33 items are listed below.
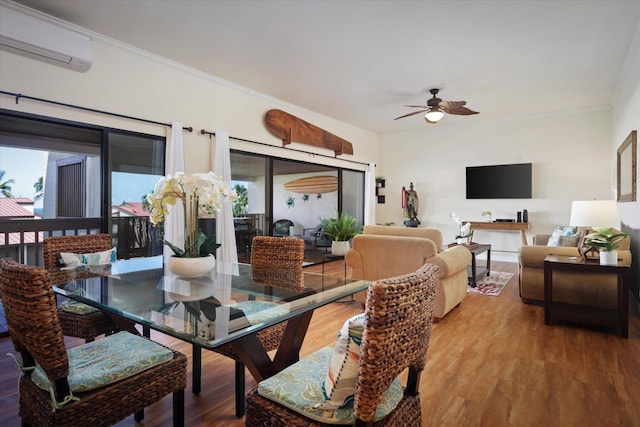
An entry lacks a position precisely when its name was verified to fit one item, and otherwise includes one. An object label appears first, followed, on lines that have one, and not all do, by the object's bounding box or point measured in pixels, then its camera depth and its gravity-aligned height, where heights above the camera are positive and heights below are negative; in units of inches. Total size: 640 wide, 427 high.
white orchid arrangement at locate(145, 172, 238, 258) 75.8 +2.8
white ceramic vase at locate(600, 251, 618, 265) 115.9 -14.0
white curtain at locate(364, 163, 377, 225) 297.3 +15.4
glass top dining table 48.0 -14.7
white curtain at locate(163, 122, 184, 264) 150.0 +18.4
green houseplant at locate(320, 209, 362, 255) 228.1 -11.3
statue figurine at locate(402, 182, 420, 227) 295.9 +8.0
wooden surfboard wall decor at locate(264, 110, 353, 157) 207.8 +51.7
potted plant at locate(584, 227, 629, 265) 116.3 -9.5
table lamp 124.0 -0.1
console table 243.0 -8.4
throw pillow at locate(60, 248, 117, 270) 91.7 -12.5
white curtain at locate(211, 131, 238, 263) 170.6 -1.7
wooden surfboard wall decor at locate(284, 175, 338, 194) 238.3 +20.1
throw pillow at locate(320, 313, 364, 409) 39.7 -17.4
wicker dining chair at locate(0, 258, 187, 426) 44.5 -23.2
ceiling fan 190.4 +57.2
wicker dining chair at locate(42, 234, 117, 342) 81.0 -23.3
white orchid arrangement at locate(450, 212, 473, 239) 203.3 -10.4
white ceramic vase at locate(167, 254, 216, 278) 76.0 -11.4
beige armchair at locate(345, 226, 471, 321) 124.2 -16.6
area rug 171.8 -36.5
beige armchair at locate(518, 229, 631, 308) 126.6 -25.1
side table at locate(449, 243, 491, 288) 181.6 -29.8
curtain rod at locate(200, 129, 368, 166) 171.9 +39.3
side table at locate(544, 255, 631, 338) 111.8 -30.5
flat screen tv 252.8 +23.9
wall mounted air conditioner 105.9 +53.4
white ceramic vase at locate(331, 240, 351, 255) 220.4 -20.9
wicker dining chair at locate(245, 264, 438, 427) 35.8 -18.1
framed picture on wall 141.3 +20.8
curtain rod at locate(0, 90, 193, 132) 113.7 +37.3
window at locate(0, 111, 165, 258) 120.4 +15.4
